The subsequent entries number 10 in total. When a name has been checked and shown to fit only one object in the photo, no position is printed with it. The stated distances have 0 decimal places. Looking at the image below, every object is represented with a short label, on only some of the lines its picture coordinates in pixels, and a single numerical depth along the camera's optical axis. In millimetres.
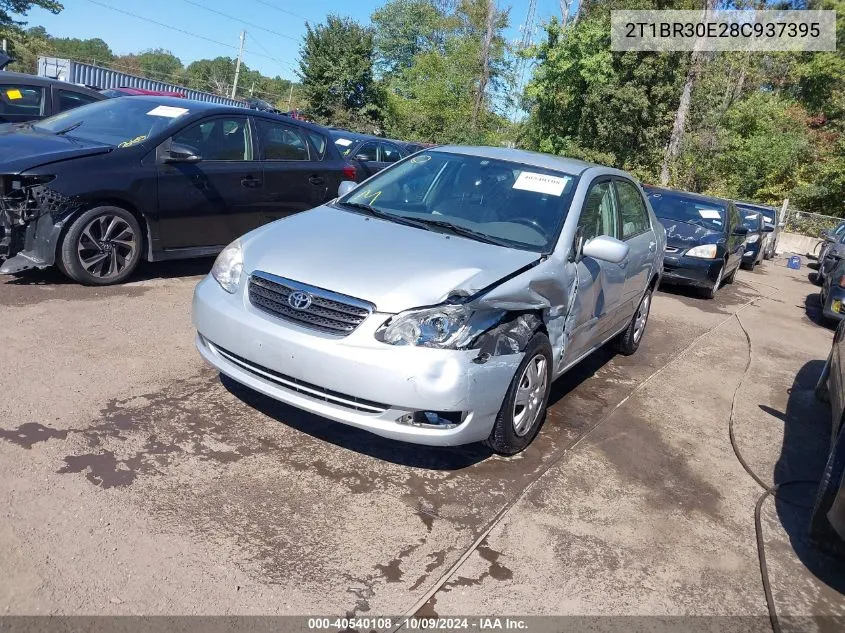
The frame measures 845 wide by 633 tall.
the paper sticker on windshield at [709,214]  11906
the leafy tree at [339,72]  38906
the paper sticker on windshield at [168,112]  6708
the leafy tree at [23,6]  34281
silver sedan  3527
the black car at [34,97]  8516
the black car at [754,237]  17047
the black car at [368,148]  13414
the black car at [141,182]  5707
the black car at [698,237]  11086
